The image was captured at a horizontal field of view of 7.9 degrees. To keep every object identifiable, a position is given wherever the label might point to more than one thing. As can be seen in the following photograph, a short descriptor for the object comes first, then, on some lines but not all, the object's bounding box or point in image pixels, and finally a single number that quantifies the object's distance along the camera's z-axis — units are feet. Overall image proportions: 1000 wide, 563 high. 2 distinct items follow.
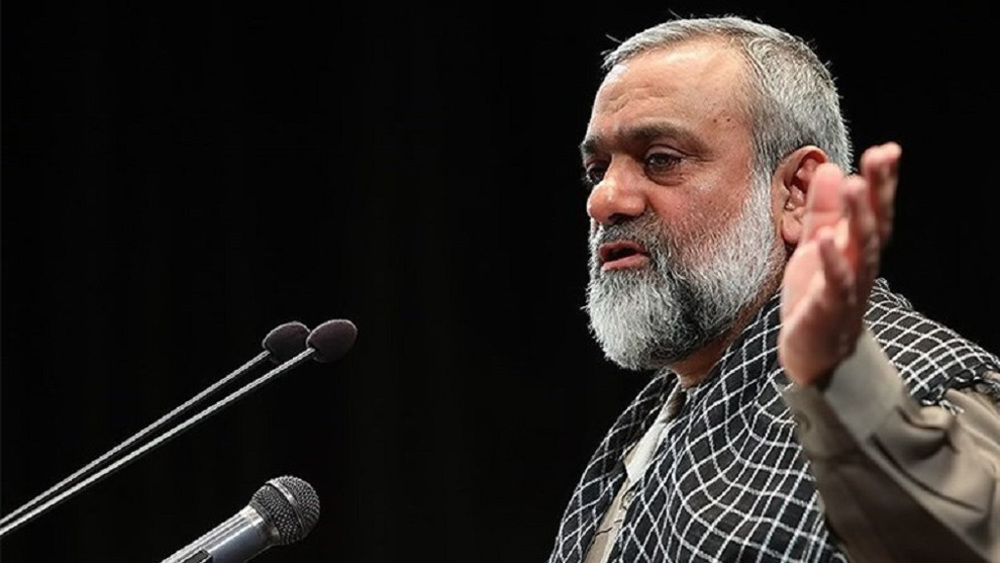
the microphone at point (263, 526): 16.39
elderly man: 15.51
